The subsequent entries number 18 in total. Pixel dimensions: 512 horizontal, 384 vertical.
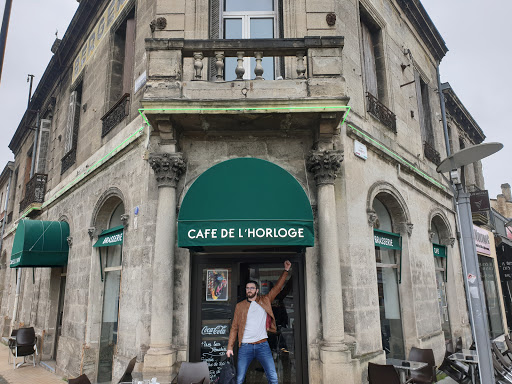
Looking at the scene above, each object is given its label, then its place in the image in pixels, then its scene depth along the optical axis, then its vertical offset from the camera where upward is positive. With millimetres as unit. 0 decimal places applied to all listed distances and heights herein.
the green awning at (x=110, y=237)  7982 +1194
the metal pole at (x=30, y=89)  17466 +9389
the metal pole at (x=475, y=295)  4629 -108
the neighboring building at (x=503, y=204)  25438 +5386
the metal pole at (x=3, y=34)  5359 +3573
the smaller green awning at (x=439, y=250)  10914 +1057
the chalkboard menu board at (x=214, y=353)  6430 -1034
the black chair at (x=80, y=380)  5020 -1130
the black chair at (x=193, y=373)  5363 -1134
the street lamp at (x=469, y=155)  4909 +1705
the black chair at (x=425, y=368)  6340 -1366
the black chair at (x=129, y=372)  5734 -1189
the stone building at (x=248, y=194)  6145 +1813
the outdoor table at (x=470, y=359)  7023 -1323
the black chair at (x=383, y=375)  5504 -1227
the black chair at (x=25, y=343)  10625 -1348
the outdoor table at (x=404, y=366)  6188 -1259
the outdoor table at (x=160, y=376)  5812 -1267
